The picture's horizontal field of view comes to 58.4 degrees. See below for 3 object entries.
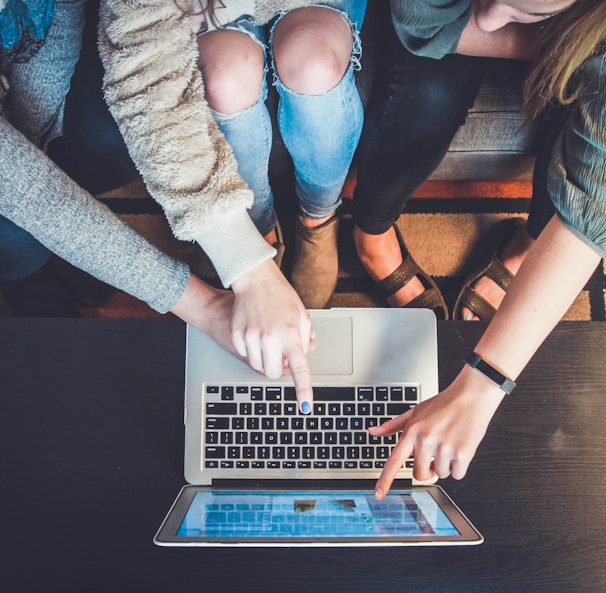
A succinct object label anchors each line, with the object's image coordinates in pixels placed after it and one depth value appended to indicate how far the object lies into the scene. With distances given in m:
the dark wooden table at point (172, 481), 0.68
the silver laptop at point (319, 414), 0.71
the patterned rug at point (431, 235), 1.29
